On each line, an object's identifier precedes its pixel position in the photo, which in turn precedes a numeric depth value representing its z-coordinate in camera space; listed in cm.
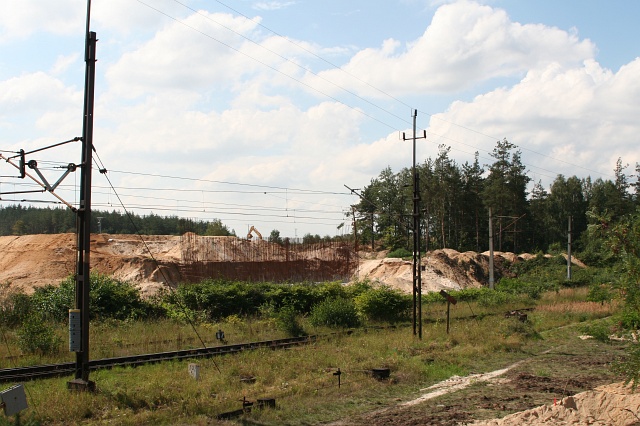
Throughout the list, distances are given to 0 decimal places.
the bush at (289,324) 2730
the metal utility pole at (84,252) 1481
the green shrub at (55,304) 2805
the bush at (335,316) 3022
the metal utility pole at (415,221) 2581
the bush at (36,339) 2008
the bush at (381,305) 3412
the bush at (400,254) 7444
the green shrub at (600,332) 2522
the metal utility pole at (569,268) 6168
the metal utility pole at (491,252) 4900
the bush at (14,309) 2688
